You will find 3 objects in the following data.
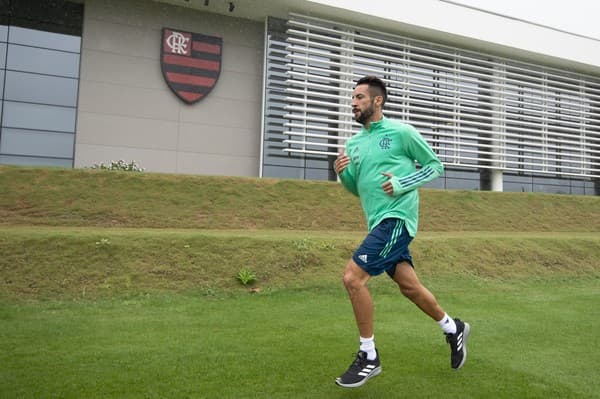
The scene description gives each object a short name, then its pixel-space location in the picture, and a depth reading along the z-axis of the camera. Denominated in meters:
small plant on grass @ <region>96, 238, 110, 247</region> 6.93
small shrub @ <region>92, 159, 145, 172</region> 14.83
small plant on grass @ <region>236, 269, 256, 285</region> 6.72
